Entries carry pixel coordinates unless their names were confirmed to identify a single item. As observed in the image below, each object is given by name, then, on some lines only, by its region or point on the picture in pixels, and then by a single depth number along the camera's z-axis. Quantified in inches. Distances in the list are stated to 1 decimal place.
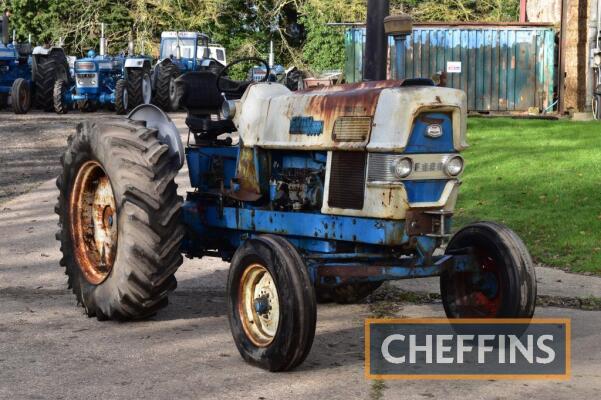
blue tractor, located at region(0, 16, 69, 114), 1172.5
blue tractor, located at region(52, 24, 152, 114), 1157.1
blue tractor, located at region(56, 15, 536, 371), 234.1
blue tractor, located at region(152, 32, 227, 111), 1236.5
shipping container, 1186.6
